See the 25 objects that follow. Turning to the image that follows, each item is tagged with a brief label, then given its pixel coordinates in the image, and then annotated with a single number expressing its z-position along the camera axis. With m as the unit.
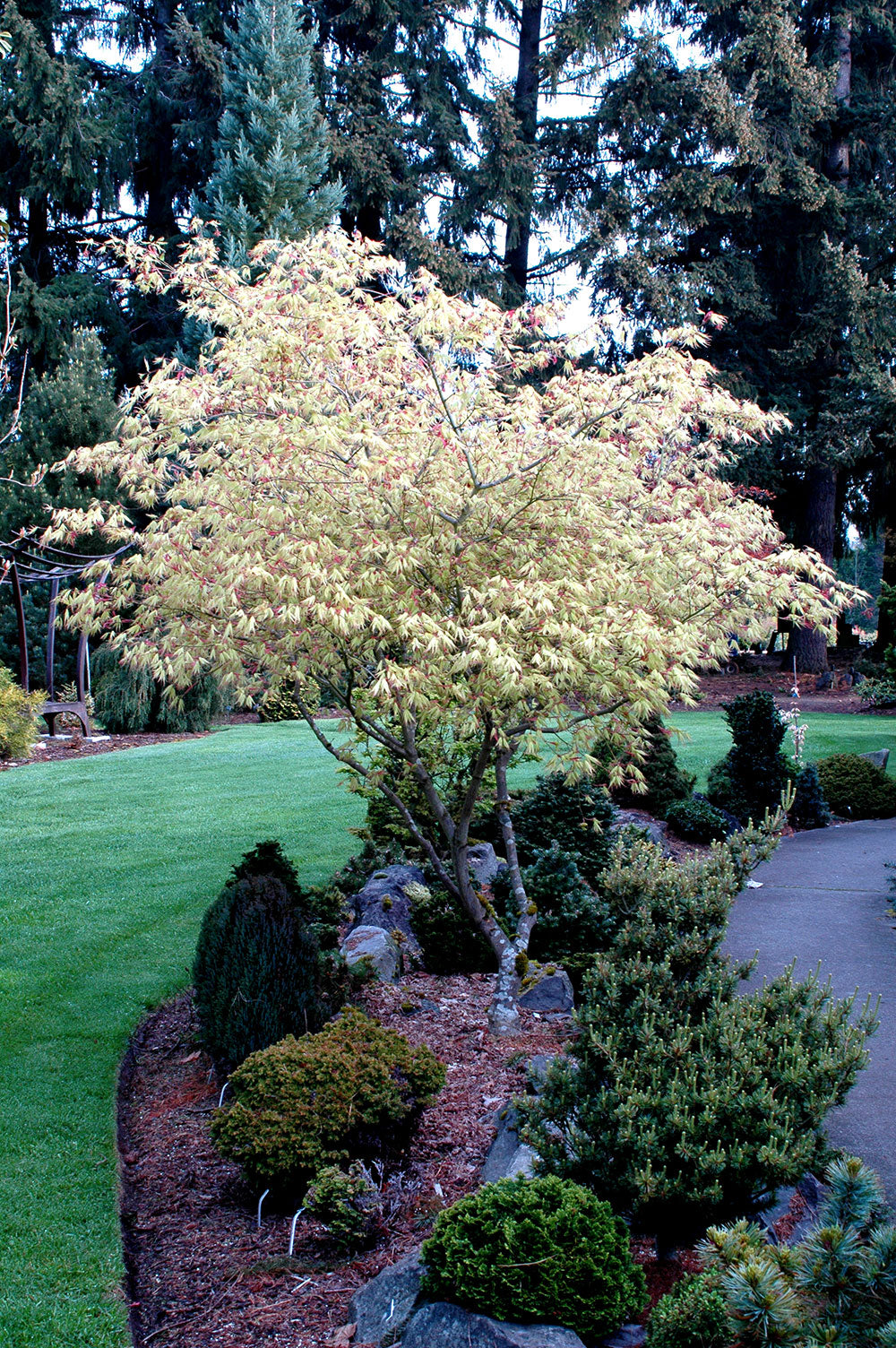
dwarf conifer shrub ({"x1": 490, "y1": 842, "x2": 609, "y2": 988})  6.21
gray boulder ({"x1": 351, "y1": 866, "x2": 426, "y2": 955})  6.49
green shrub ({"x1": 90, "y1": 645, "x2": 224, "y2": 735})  16.66
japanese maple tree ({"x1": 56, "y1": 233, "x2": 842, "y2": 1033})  4.50
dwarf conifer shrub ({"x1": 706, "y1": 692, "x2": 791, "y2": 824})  10.47
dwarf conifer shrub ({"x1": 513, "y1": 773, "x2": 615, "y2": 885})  7.31
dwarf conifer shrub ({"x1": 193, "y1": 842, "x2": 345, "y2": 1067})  4.52
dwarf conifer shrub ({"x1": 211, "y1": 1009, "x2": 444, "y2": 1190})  3.63
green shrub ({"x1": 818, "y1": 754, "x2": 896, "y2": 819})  11.42
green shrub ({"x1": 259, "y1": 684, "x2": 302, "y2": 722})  16.27
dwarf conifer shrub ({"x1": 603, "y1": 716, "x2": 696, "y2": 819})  10.28
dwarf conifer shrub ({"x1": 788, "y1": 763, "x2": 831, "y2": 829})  10.88
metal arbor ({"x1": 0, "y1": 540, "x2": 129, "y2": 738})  7.09
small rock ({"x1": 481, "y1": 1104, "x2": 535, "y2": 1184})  3.52
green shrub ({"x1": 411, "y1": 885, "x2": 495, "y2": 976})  6.23
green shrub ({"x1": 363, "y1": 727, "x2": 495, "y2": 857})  7.34
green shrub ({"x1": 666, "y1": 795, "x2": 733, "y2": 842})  9.68
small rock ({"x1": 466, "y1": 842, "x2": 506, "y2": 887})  7.50
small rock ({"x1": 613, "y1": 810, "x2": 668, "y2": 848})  8.58
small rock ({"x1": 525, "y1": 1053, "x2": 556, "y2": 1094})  3.53
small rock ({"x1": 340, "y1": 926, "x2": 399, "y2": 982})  5.84
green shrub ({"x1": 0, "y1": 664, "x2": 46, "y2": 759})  13.76
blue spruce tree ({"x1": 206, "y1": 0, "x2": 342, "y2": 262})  19.81
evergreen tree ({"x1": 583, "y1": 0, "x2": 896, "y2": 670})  22.20
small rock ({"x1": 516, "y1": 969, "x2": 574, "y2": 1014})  5.55
